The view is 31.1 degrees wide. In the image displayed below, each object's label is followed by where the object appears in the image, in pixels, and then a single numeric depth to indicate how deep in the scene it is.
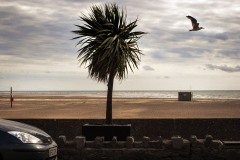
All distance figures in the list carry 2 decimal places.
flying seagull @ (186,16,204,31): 11.85
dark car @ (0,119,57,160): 6.52
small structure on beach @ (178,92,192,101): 62.22
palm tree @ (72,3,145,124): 11.56
